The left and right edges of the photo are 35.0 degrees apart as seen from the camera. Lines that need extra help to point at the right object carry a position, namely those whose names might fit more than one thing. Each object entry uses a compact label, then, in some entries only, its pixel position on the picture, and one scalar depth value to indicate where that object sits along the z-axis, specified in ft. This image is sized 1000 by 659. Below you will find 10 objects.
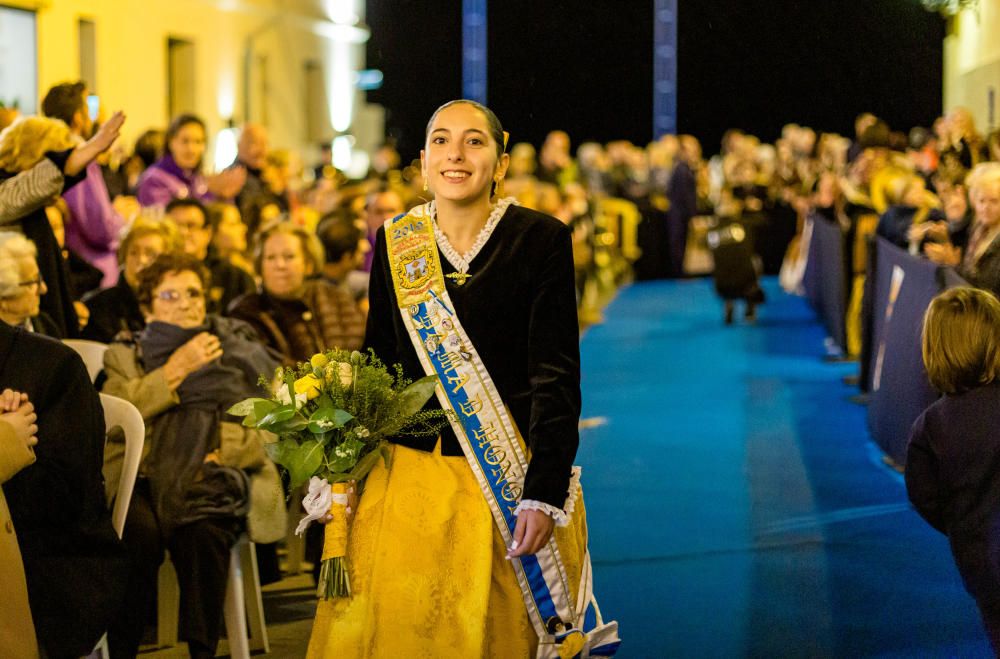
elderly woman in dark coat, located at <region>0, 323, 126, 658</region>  13.38
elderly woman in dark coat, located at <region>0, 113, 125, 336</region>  20.86
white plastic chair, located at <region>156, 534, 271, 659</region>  17.30
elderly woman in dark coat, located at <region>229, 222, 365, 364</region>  22.16
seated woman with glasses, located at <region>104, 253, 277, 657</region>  17.28
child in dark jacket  15.20
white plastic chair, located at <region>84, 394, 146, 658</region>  15.26
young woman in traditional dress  12.20
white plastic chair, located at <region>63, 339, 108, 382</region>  19.67
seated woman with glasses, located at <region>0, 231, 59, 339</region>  16.84
